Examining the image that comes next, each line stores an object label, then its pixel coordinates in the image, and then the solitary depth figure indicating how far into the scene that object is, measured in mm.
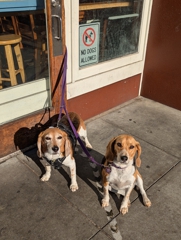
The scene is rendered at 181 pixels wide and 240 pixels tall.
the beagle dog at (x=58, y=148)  2556
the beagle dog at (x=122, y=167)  2327
